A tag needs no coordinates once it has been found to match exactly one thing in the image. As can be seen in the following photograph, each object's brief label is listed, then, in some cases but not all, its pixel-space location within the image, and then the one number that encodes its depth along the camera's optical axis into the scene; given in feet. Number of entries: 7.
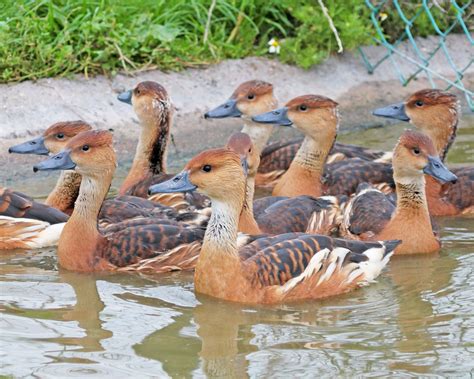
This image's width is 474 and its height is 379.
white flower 44.32
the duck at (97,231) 30.07
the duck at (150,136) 36.37
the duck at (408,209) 32.01
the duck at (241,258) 27.25
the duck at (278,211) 31.81
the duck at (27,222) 32.12
